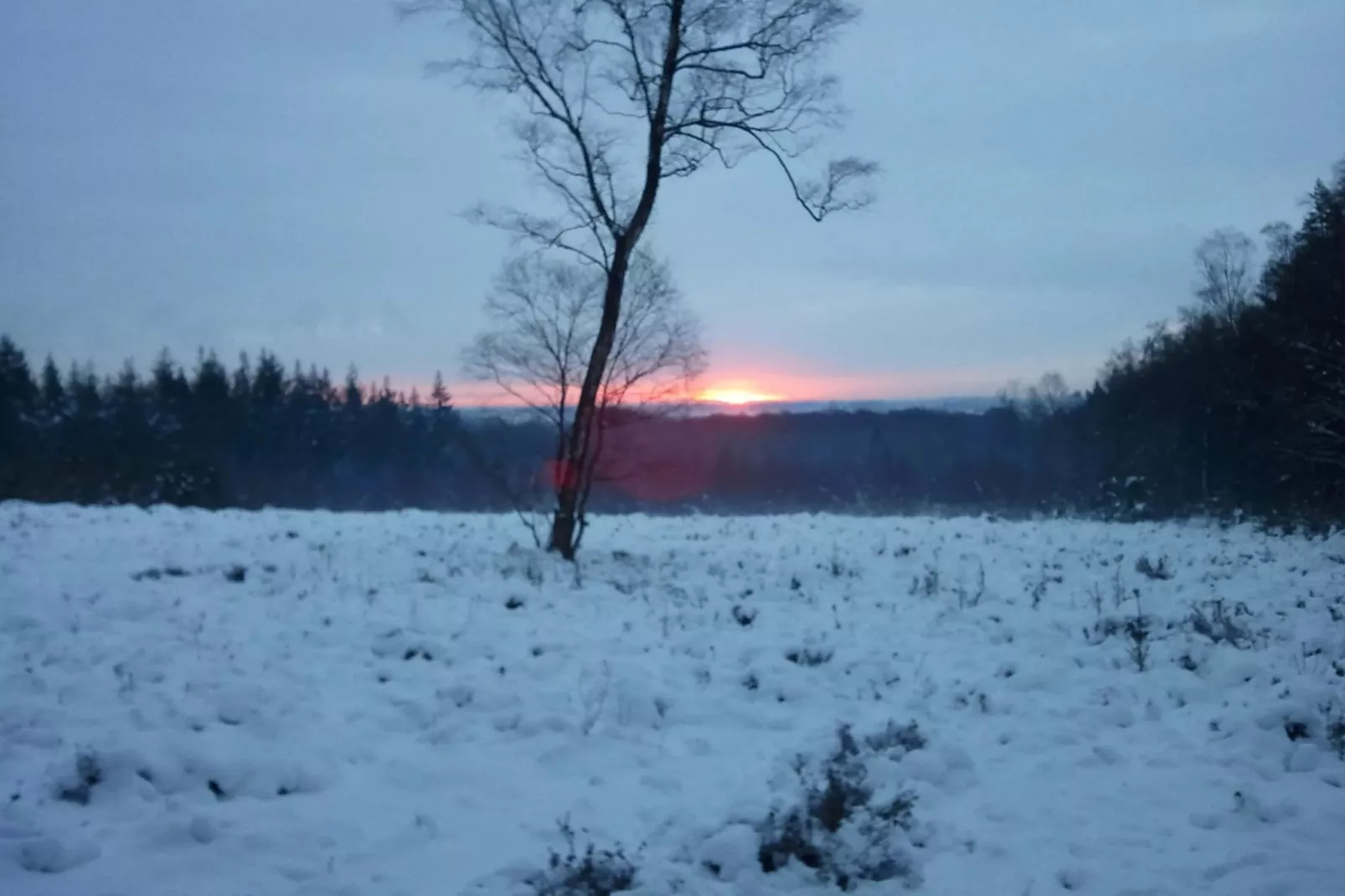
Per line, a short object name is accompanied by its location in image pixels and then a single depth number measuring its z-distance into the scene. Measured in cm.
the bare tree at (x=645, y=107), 1348
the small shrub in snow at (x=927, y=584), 1211
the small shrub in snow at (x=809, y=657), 918
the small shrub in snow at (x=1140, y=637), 906
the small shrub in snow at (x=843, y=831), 544
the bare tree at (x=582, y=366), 1476
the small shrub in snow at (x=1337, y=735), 700
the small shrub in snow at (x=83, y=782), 561
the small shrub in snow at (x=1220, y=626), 966
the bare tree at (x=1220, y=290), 4678
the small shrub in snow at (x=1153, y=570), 1302
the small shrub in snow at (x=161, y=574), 1092
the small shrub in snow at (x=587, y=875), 506
